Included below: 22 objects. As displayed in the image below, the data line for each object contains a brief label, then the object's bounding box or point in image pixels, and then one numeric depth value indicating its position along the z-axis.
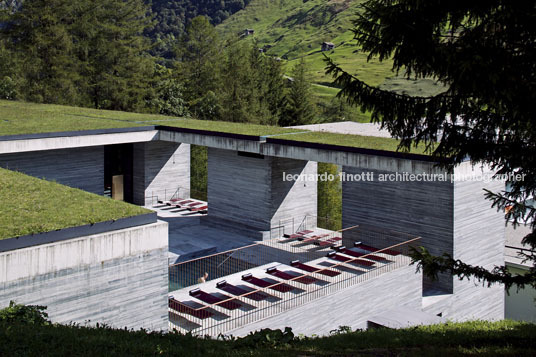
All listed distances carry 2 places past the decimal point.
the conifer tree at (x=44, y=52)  43.09
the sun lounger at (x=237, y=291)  15.41
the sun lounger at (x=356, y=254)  17.81
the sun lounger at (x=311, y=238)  21.55
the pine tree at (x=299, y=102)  49.00
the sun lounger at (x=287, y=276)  16.47
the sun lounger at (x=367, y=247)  18.67
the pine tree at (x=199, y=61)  51.66
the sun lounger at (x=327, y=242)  21.05
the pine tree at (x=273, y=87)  50.41
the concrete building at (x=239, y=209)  11.34
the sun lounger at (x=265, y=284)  15.72
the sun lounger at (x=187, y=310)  13.93
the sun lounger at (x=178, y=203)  27.58
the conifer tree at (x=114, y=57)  46.41
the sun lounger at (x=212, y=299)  14.80
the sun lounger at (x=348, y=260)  17.66
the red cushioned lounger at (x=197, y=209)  26.77
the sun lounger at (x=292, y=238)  21.70
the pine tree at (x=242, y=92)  46.97
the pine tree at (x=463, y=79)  7.44
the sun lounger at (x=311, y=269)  16.77
